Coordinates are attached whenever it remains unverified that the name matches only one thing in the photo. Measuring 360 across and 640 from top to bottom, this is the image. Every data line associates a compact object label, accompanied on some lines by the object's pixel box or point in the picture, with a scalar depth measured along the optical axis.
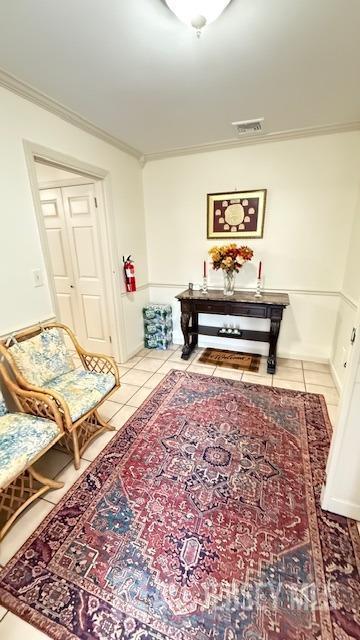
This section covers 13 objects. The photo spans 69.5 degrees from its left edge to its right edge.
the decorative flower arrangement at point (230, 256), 2.88
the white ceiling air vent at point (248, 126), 2.37
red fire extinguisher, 3.09
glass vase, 3.02
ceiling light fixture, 1.15
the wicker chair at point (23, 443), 1.31
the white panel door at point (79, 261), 2.92
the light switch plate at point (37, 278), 2.00
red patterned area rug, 1.05
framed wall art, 2.96
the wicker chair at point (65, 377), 1.67
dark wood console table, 2.79
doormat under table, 3.10
